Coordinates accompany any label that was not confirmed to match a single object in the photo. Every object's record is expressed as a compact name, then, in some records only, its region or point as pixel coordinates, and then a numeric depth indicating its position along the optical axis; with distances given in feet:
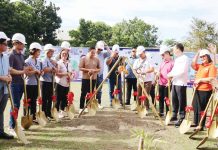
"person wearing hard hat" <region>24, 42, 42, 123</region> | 23.15
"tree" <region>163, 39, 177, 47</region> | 174.00
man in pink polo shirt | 28.09
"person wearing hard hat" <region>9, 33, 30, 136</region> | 20.98
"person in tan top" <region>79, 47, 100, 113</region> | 29.22
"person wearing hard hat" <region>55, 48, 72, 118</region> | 27.20
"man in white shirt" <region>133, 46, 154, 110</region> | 30.58
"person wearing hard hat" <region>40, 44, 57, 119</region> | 25.40
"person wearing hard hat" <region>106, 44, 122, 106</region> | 33.76
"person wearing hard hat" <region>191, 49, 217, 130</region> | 23.21
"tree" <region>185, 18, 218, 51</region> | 109.91
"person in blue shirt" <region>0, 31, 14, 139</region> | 18.63
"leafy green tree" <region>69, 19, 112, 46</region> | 139.78
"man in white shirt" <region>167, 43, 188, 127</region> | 24.97
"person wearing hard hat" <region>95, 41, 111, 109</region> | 32.14
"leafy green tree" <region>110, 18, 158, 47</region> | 152.56
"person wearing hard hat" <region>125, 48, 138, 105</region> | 34.24
